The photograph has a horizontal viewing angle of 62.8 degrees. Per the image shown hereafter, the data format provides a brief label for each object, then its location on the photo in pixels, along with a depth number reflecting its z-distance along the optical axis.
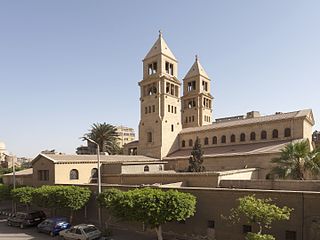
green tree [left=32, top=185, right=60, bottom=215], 28.55
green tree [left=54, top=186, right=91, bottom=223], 27.57
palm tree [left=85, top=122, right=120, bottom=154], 56.38
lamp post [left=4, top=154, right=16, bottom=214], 36.32
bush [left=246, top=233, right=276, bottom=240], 15.47
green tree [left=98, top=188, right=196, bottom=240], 19.58
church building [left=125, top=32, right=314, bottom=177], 38.51
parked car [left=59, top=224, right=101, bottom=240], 22.18
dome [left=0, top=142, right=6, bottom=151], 125.75
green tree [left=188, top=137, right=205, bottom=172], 34.97
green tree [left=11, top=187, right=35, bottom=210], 32.22
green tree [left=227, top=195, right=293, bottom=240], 15.77
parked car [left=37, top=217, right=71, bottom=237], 25.33
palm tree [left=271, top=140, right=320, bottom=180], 24.87
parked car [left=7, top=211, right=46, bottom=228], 28.69
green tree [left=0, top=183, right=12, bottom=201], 37.19
